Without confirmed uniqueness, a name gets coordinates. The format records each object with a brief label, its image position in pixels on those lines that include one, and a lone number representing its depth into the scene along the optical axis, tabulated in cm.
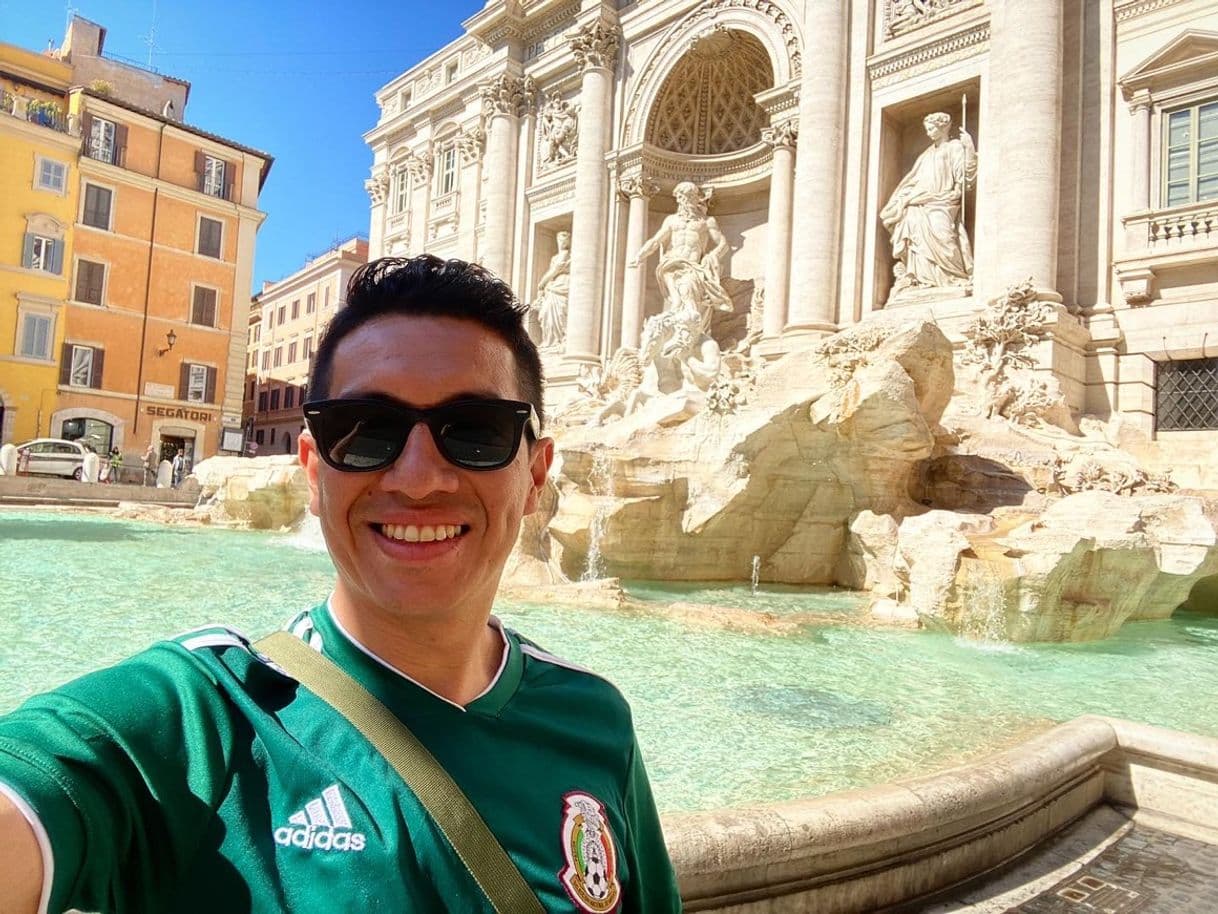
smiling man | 64
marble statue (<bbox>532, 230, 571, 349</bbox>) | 2017
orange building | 2344
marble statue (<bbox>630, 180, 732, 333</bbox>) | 1582
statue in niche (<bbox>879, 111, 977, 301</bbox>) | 1280
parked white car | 1802
